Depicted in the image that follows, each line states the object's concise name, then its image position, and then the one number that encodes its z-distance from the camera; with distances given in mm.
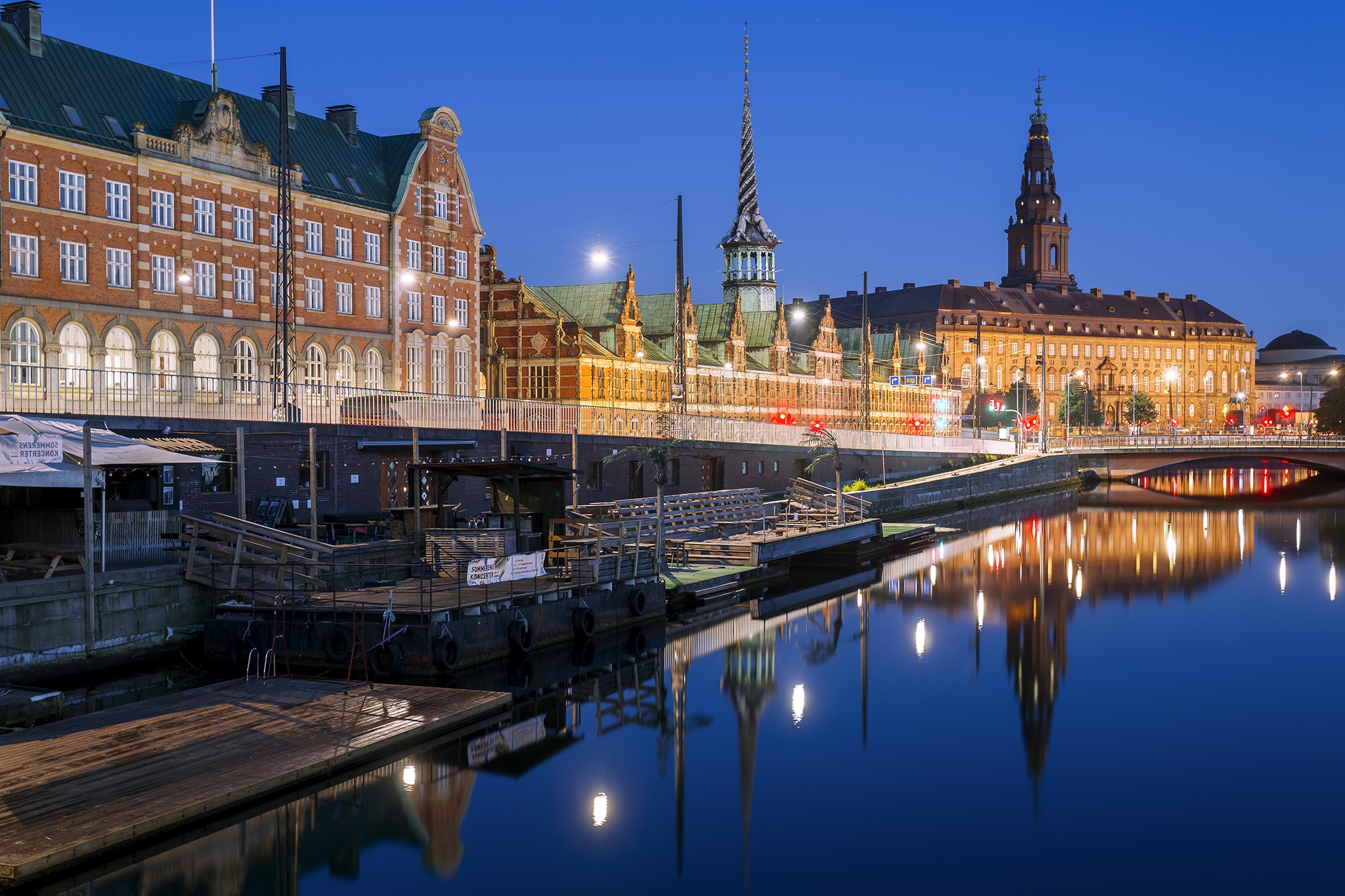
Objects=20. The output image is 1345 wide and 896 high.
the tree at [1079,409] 163375
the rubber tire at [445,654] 24172
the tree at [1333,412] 114125
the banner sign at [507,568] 27219
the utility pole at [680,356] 50562
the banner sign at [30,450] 23844
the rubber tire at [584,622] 29047
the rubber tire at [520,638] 26500
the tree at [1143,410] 187625
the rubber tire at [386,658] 24047
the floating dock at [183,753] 14945
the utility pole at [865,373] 76875
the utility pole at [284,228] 37344
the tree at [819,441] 56481
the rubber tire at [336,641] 24266
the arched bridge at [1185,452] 102250
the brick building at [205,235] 43219
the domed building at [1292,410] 147875
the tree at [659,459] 34906
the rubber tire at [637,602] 31672
